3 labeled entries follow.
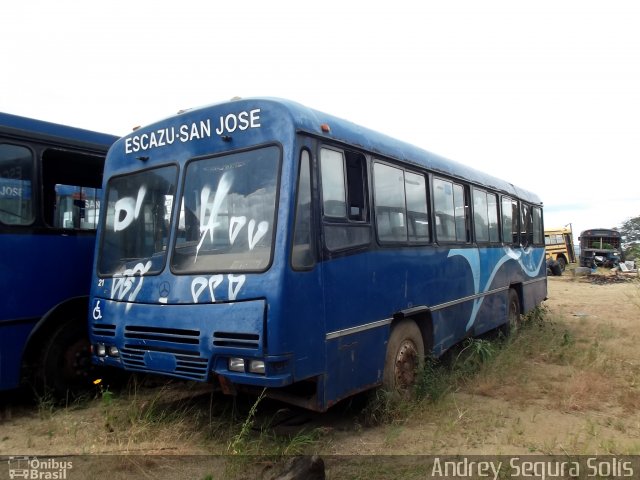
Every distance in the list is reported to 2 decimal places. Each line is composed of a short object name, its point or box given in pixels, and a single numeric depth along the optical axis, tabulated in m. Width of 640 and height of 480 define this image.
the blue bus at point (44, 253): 5.07
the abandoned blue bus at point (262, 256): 3.91
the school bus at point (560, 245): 31.25
